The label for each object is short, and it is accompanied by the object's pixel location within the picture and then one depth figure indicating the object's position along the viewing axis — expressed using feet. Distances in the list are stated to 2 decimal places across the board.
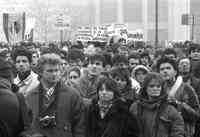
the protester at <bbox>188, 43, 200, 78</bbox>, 38.89
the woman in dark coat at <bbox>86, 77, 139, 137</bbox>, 22.16
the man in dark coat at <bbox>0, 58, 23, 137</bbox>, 17.96
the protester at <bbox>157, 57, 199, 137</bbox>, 26.08
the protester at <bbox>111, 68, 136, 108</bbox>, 25.74
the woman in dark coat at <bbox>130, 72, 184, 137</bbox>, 22.62
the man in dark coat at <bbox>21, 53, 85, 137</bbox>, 21.94
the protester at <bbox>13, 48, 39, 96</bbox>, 26.30
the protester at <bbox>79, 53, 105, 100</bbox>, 30.14
